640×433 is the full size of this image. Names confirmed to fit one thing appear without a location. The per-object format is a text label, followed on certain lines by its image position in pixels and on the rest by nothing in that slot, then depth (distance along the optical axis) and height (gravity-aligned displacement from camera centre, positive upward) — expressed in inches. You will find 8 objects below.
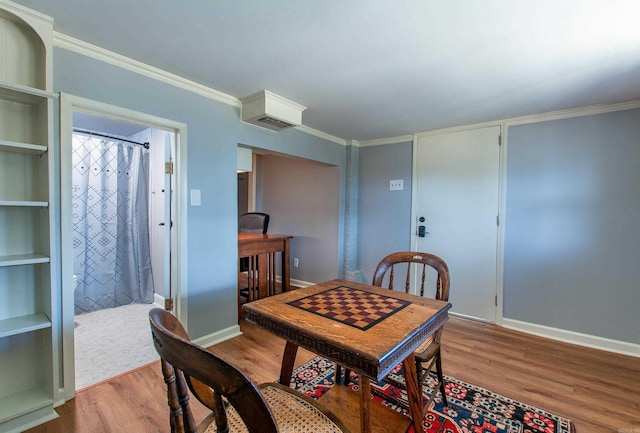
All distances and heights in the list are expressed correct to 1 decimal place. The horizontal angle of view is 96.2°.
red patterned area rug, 61.0 -45.6
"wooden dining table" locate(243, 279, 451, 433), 39.4 -18.5
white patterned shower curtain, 121.0 -6.7
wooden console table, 122.4 -22.8
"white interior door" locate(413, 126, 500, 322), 118.8 +1.7
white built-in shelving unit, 57.6 -4.5
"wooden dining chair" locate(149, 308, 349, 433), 21.4 -16.0
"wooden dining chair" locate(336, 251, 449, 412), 58.1 -19.2
